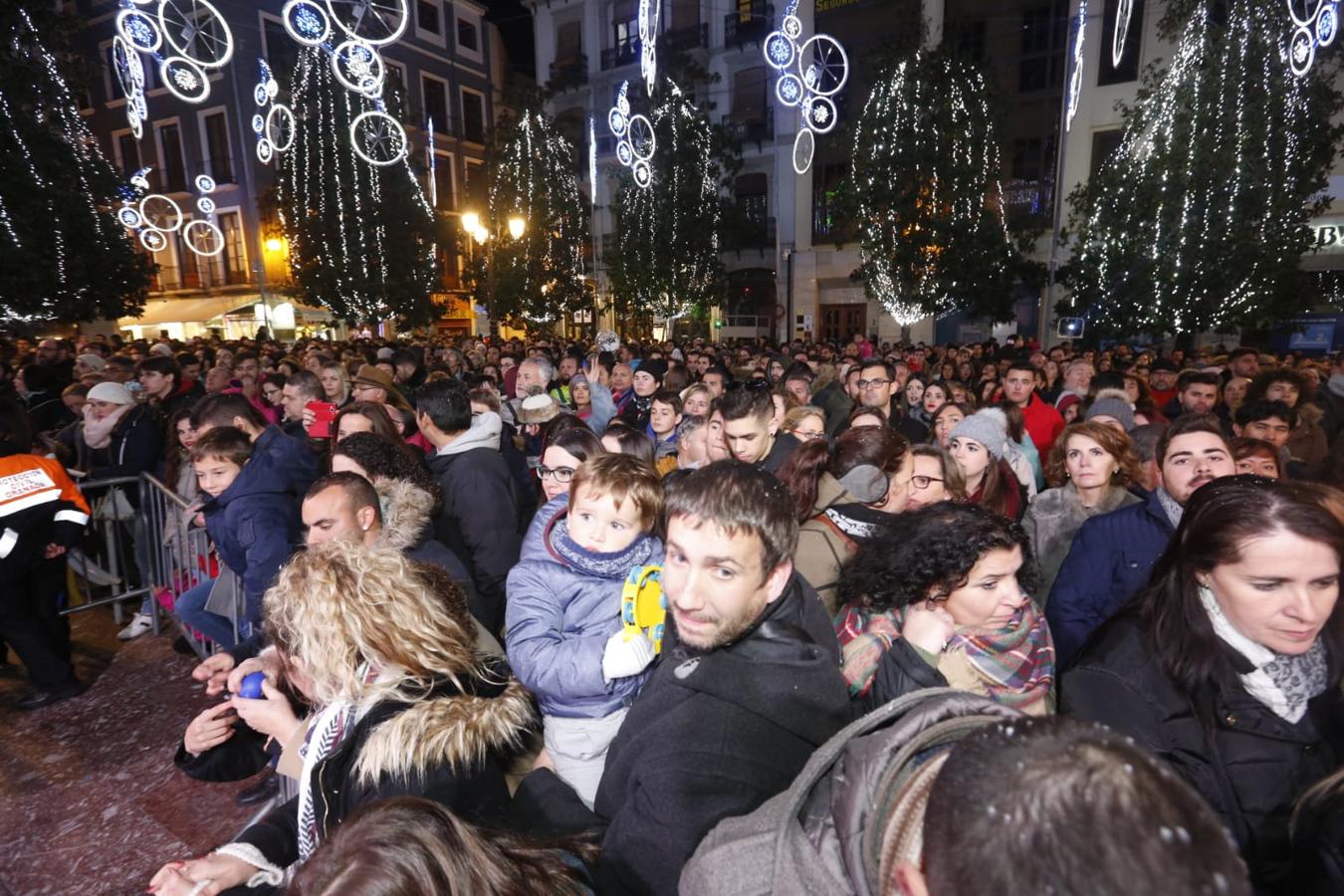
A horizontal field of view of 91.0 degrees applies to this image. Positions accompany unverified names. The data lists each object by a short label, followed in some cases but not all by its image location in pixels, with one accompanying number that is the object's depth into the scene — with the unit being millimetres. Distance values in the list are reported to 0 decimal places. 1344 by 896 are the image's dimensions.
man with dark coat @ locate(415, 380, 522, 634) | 3828
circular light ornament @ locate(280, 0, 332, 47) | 8180
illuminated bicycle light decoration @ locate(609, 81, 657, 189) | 16078
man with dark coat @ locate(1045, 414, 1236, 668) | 2826
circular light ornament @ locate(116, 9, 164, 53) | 8172
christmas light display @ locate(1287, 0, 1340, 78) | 8953
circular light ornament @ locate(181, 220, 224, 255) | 29188
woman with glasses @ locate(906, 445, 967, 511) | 3410
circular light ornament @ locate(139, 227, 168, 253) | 18094
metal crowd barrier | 4680
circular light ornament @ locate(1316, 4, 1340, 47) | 8891
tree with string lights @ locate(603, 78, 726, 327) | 24438
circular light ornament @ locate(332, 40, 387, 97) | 9594
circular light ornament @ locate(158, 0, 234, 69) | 22459
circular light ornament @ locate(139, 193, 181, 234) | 29470
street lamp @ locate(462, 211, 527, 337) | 12644
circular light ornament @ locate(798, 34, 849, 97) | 24891
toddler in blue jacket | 2146
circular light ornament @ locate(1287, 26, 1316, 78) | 9938
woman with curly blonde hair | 1653
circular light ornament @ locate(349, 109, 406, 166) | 22625
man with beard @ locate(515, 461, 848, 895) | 1336
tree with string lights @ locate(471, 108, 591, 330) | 25438
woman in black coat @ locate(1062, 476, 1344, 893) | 1669
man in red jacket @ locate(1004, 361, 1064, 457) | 6074
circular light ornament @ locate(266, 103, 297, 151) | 21969
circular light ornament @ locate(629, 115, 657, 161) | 23641
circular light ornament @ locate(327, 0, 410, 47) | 7723
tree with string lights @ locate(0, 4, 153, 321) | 13836
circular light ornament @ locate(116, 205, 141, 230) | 17406
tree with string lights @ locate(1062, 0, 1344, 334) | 14109
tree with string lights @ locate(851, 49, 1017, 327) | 17562
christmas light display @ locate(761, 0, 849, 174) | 13156
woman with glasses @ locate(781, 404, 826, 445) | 4309
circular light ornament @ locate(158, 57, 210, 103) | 8711
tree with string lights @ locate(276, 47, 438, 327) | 22297
